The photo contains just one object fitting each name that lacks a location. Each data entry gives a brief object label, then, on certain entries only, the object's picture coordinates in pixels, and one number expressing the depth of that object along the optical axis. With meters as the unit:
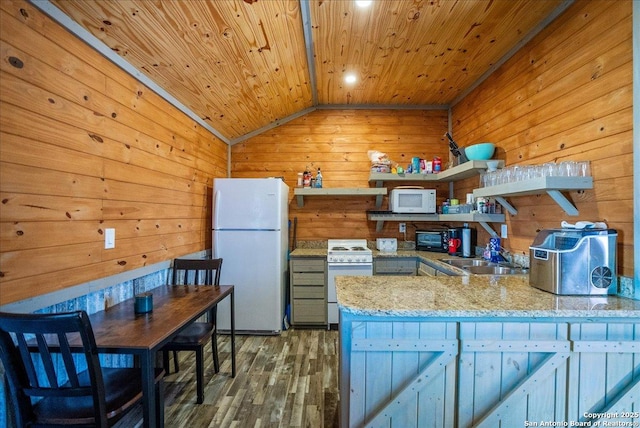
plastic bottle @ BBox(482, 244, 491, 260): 2.78
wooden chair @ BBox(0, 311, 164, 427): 1.10
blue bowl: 2.76
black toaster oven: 3.55
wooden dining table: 1.29
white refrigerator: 3.20
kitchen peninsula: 1.35
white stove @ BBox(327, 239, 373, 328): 3.39
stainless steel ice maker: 1.56
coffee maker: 3.22
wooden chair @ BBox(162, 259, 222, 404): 2.06
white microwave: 3.62
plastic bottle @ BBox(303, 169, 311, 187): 3.78
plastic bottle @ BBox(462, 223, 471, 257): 3.20
